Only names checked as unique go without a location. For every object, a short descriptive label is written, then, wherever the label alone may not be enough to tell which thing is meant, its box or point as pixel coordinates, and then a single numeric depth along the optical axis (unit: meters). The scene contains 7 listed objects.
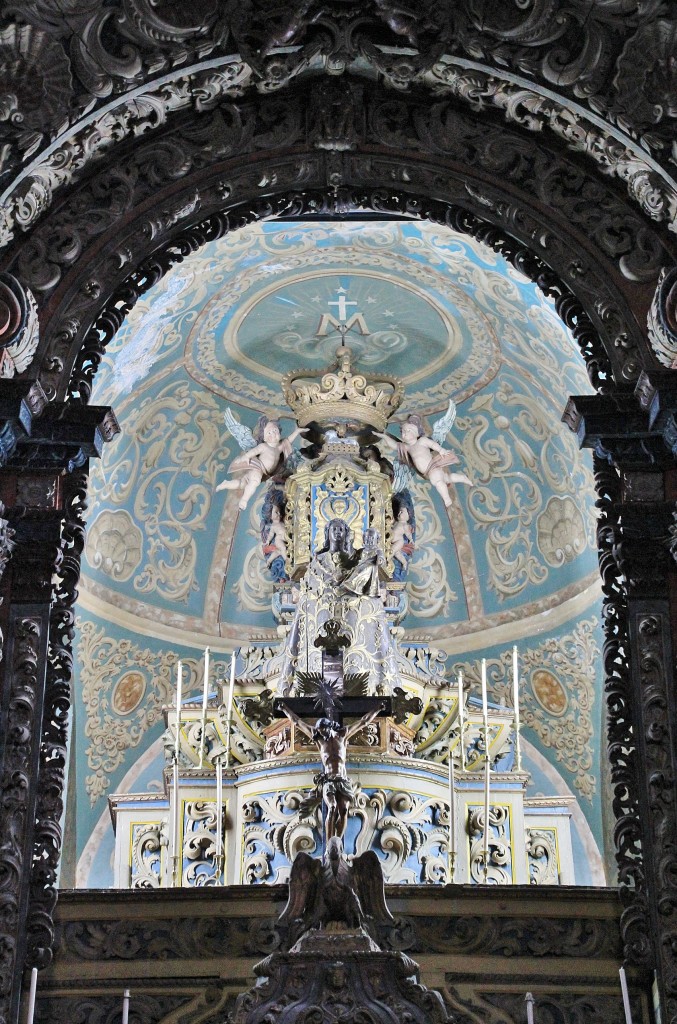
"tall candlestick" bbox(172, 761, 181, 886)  8.97
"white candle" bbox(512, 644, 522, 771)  9.91
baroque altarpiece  7.13
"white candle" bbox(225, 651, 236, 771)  10.22
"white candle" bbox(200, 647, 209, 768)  10.33
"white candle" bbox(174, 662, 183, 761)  9.98
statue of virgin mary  9.89
